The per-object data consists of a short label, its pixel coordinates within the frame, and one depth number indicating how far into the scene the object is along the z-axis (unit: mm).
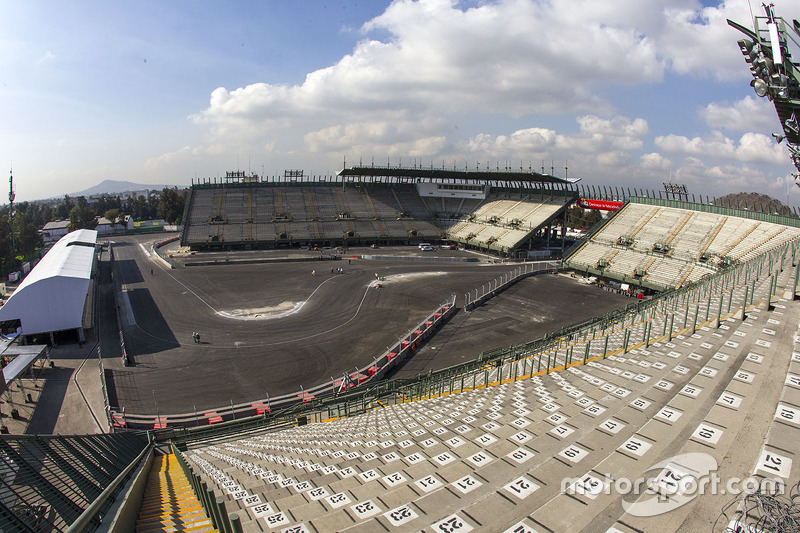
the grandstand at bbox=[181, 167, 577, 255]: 69188
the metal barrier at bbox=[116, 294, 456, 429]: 21141
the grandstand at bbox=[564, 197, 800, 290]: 42531
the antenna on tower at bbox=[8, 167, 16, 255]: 76250
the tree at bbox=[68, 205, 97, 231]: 98756
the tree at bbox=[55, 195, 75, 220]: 150512
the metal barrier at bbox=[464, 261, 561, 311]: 40312
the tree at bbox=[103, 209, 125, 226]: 110375
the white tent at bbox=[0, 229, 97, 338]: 30156
